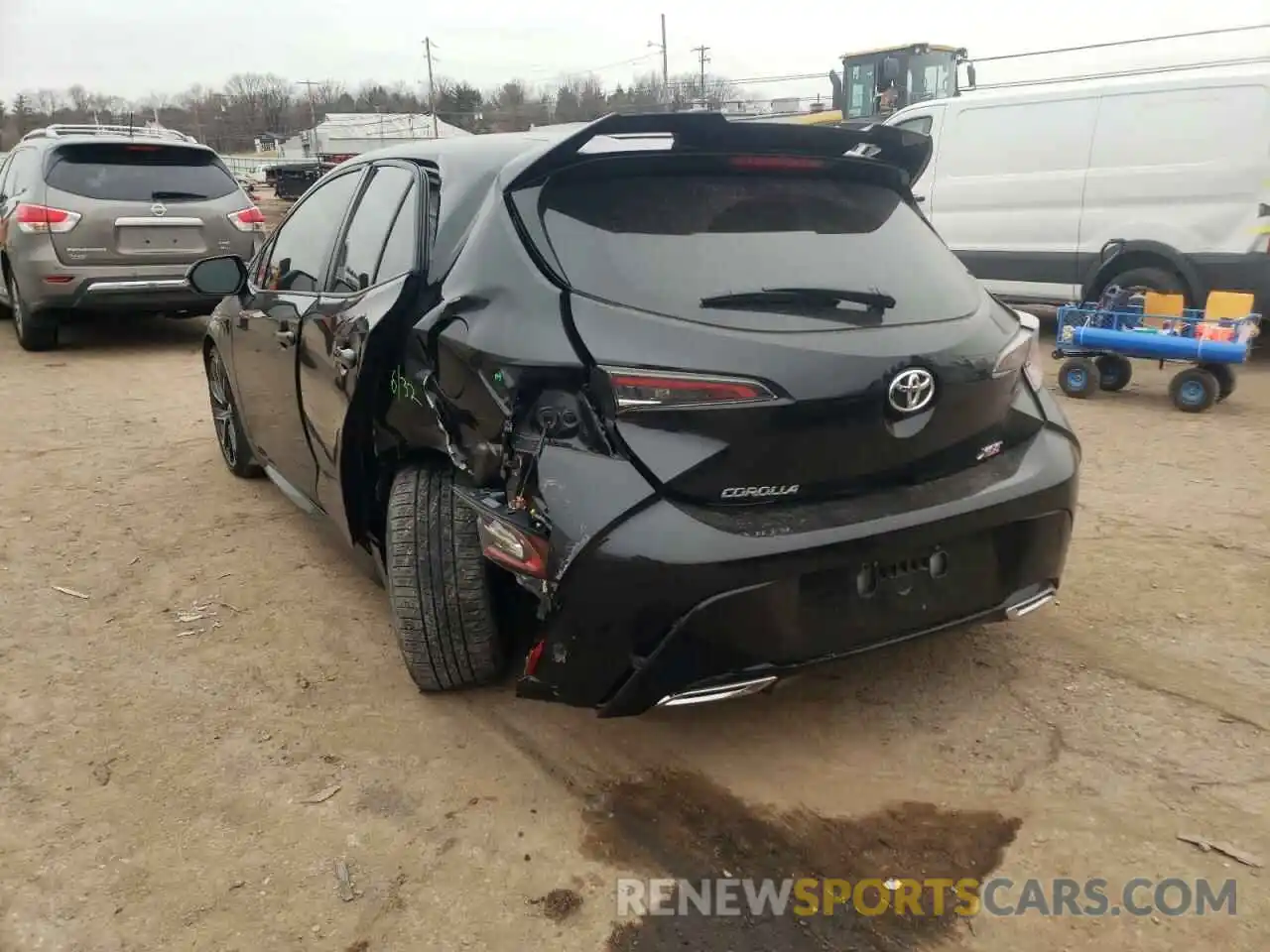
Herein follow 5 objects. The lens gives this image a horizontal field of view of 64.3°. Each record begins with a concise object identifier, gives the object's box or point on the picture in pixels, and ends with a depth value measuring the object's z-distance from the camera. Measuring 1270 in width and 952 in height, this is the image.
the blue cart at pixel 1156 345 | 6.38
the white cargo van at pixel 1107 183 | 7.59
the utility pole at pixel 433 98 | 67.32
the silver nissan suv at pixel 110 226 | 8.41
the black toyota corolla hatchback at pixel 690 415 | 2.31
